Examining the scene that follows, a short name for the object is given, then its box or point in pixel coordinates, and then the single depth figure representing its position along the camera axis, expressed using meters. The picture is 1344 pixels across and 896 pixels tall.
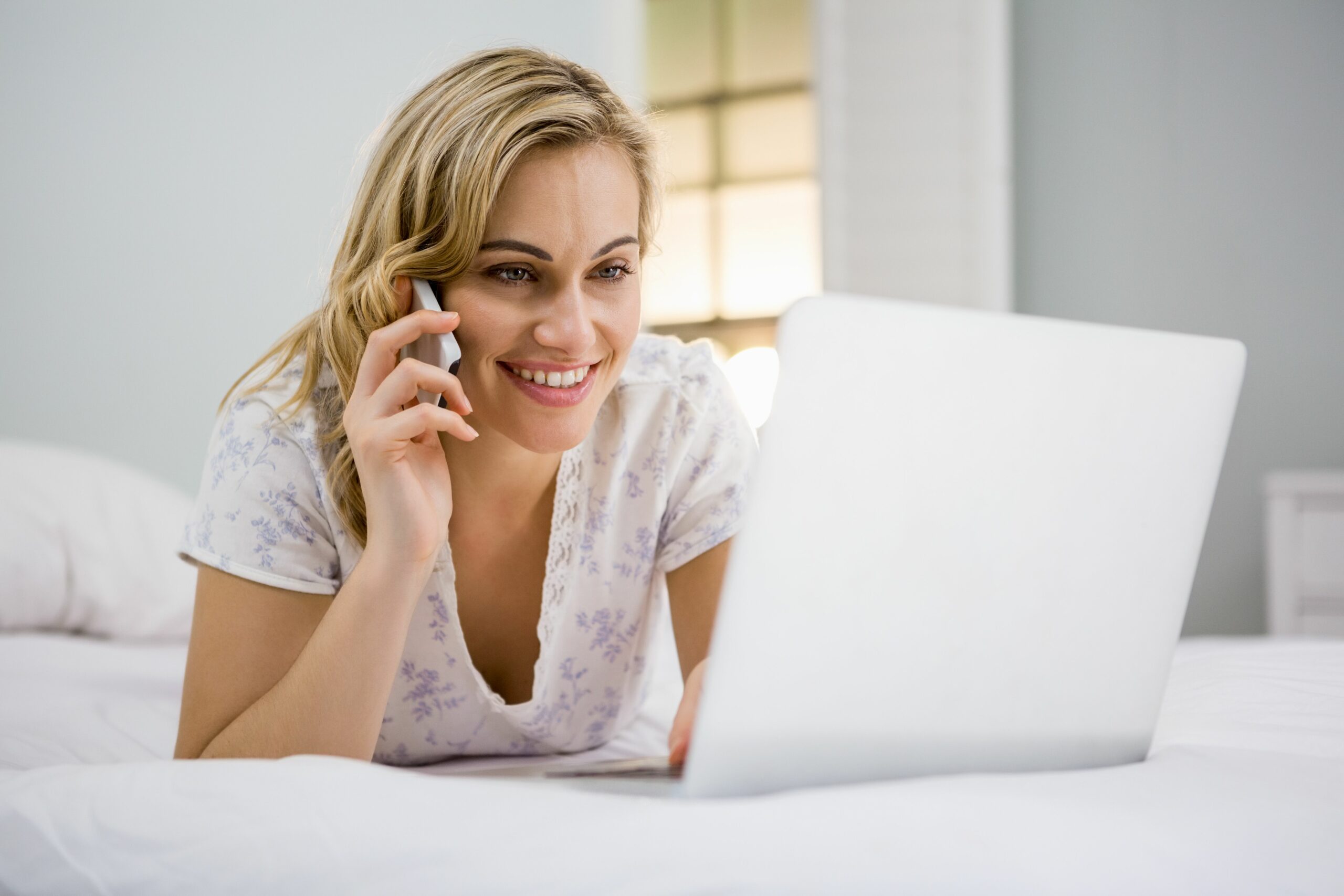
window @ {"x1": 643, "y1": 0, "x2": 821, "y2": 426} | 3.93
